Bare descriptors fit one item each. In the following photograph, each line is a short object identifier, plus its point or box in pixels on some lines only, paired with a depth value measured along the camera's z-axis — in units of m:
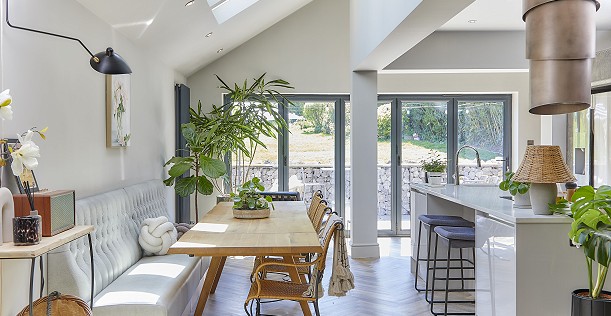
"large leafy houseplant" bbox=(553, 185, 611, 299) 2.39
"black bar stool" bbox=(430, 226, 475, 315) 3.99
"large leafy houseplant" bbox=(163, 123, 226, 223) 5.67
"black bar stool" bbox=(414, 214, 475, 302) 4.49
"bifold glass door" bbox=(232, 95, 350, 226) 7.82
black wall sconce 2.80
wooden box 2.36
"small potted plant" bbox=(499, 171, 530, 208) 3.31
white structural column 6.40
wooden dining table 3.10
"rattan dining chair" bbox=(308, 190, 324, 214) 4.78
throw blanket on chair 3.12
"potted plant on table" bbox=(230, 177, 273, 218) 4.27
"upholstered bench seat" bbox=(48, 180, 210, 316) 2.96
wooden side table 2.06
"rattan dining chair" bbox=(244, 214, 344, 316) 3.16
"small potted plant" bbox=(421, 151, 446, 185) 5.18
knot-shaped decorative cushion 4.36
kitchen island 3.02
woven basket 2.37
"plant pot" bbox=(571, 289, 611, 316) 2.51
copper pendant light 2.39
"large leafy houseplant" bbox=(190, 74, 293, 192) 6.41
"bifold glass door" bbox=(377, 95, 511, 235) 7.93
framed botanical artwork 4.21
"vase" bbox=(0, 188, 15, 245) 2.21
